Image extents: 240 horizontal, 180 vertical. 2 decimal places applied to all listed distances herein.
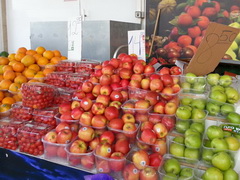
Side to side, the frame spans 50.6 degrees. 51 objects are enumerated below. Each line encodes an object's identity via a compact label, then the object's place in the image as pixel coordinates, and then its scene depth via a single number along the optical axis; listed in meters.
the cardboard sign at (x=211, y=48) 1.73
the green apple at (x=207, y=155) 1.32
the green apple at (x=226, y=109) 1.57
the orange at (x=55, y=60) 2.55
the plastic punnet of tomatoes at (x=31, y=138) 1.67
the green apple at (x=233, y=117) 1.46
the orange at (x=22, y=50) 2.72
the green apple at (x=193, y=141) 1.34
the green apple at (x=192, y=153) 1.34
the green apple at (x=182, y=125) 1.49
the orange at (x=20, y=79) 2.30
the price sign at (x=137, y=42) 2.39
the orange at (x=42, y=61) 2.55
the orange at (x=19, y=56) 2.60
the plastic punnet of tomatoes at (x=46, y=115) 1.83
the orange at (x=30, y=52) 2.65
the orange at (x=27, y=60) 2.51
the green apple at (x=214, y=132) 1.38
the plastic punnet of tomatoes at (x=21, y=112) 1.90
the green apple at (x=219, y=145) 1.31
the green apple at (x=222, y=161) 1.24
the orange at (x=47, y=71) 2.39
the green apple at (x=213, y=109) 1.58
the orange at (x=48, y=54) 2.62
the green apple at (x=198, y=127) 1.44
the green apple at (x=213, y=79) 1.80
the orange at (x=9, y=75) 2.33
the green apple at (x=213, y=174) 1.21
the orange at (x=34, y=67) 2.49
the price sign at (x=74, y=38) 2.34
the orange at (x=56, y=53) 2.68
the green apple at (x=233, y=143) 1.33
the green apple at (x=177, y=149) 1.37
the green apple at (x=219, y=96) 1.60
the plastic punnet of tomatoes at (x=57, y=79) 2.23
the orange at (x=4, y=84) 2.24
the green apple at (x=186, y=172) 1.24
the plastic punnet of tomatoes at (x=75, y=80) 2.20
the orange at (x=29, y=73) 2.41
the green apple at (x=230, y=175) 1.22
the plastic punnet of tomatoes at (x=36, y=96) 1.87
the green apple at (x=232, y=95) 1.63
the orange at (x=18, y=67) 2.44
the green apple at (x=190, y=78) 1.78
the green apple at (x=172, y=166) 1.28
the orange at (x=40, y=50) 2.70
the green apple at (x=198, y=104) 1.61
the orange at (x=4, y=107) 2.04
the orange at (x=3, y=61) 2.59
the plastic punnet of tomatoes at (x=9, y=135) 1.77
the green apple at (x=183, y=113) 1.50
